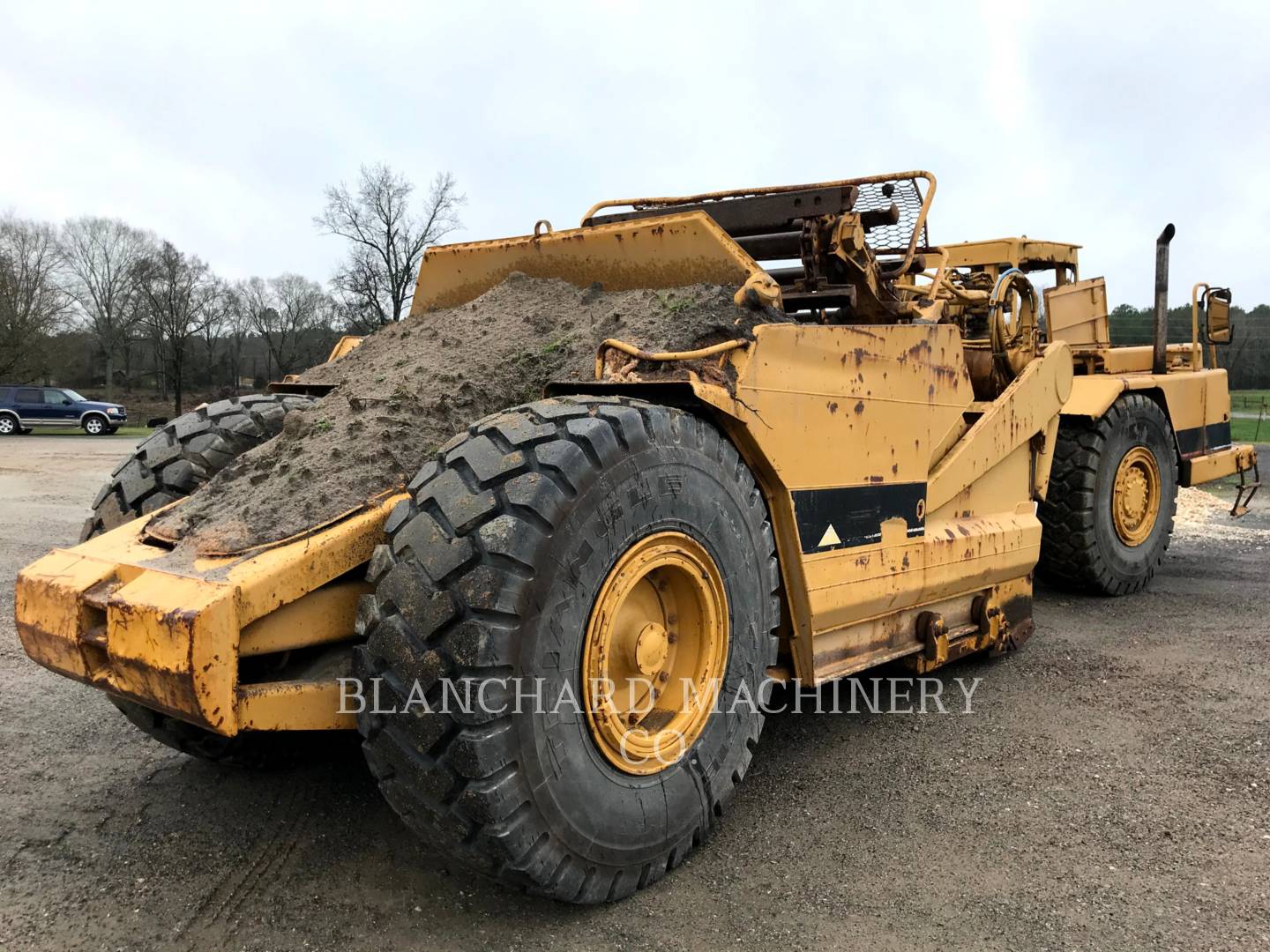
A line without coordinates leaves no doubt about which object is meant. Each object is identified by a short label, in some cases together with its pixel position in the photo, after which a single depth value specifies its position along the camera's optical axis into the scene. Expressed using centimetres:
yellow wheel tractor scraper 238
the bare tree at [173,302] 4534
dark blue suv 2978
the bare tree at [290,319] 4962
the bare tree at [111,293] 5006
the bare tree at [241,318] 5211
